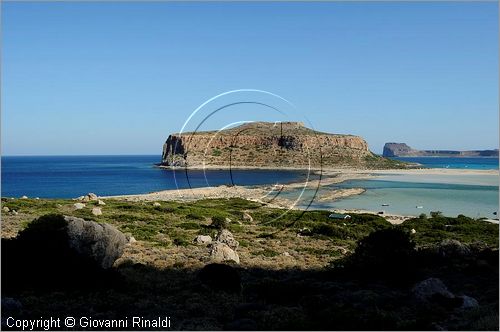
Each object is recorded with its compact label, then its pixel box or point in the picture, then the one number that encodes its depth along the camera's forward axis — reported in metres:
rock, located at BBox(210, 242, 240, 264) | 26.34
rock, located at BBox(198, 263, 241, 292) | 19.08
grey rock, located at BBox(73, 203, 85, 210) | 50.06
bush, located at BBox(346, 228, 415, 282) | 21.67
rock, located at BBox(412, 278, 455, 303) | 17.41
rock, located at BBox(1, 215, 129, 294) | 17.47
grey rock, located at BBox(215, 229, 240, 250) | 31.14
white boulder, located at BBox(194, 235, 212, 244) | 33.12
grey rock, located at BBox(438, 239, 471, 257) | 26.91
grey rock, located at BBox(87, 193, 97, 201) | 61.99
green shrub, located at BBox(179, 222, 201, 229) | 41.97
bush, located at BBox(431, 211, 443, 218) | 59.47
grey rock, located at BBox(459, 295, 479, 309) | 16.41
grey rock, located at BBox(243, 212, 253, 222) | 51.78
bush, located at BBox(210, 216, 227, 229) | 43.51
